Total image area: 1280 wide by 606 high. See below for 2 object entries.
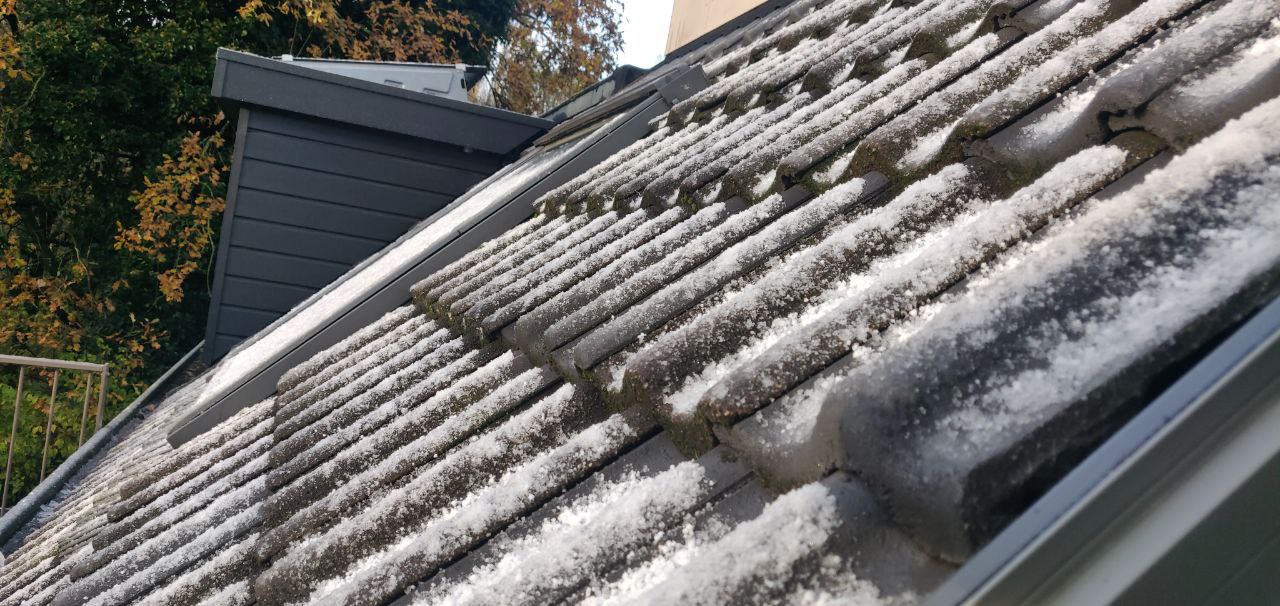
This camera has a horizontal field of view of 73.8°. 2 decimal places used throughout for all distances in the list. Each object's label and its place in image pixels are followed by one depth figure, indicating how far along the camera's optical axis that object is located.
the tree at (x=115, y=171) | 11.38
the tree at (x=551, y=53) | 16.06
